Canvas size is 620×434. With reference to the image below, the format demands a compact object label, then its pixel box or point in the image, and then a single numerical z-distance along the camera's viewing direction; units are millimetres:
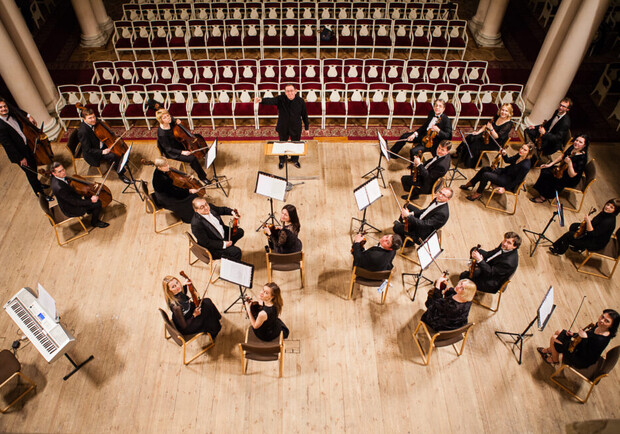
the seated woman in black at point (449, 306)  4841
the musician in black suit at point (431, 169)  6570
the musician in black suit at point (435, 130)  7325
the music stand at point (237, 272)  5051
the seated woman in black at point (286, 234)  5625
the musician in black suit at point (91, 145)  6980
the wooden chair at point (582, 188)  6735
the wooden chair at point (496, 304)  5782
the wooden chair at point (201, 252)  5688
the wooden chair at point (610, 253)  6110
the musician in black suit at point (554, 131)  7288
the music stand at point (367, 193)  5852
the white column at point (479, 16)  11545
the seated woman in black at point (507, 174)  6688
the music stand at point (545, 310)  4793
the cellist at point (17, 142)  6770
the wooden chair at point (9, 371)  4906
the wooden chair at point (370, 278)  5391
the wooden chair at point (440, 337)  4944
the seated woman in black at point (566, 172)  6688
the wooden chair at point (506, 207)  7087
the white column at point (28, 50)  7811
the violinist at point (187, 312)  4918
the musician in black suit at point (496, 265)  5387
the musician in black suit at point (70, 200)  6125
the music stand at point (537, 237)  6582
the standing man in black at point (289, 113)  7016
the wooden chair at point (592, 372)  4658
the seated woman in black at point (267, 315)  4656
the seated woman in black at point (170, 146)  6968
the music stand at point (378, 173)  7666
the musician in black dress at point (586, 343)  4648
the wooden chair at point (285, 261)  5582
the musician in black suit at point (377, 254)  5285
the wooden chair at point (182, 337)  4945
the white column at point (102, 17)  11317
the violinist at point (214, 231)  5656
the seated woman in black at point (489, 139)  7316
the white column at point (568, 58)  7344
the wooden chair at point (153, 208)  6465
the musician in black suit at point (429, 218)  5855
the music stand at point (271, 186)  5887
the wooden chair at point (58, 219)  6211
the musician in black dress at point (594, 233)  5797
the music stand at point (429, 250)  5352
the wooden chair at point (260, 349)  4723
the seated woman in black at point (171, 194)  6348
